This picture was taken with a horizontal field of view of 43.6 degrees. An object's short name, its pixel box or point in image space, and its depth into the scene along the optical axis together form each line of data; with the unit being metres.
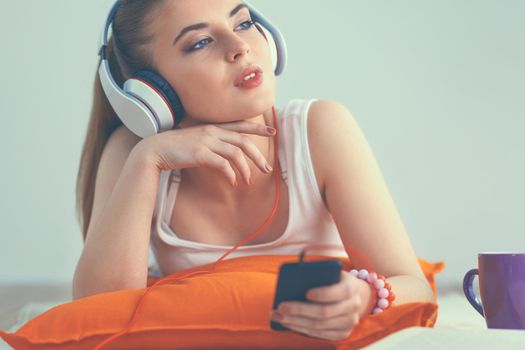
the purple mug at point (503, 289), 0.97
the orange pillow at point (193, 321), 0.84
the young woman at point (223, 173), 1.27
